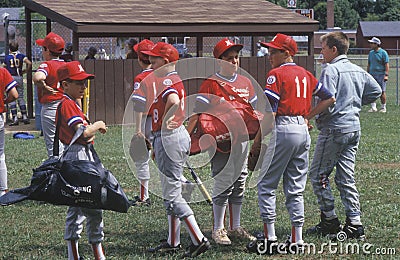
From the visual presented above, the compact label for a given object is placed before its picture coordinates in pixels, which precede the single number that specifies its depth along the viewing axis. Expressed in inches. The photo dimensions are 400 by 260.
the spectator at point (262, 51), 1142.7
